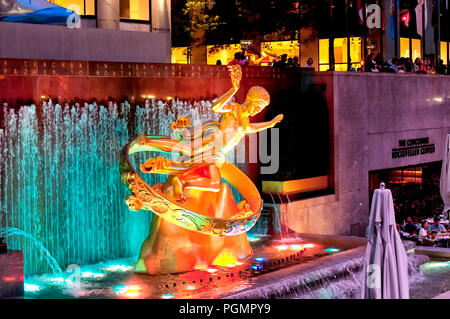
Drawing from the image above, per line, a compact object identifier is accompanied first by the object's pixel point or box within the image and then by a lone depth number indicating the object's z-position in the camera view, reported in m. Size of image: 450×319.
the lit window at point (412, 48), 40.45
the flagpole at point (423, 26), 32.83
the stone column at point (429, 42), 42.26
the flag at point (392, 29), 35.84
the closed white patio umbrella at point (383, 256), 10.27
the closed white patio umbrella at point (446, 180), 19.30
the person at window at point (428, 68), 27.38
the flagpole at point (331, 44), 24.89
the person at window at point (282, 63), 20.80
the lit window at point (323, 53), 40.25
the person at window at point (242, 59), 19.69
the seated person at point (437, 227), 19.77
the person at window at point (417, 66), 26.40
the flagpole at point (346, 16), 25.41
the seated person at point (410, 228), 20.40
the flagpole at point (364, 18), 26.78
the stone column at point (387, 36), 37.69
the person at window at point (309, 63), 21.94
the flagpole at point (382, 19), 30.51
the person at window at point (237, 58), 19.33
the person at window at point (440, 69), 30.00
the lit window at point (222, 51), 41.62
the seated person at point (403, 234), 19.73
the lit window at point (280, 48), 41.56
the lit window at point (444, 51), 45.94
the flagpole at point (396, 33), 31.26
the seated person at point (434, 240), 18.83
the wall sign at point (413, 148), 23.62
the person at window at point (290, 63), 21.78
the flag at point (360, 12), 27.14
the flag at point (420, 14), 32.10
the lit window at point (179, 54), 42.94
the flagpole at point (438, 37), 35.92
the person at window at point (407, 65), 25.69
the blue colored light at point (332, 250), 15.61
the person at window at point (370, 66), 23.47
